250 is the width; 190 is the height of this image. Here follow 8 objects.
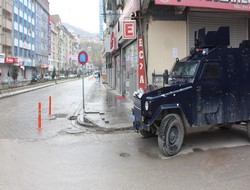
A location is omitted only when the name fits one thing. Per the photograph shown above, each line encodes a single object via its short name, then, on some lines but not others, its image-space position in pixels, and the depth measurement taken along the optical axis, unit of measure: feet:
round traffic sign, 44.80
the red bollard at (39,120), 33.53
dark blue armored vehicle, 22.04
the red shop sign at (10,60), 170.36
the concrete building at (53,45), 340.41
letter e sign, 43.29
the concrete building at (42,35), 264.31
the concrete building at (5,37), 172.14
